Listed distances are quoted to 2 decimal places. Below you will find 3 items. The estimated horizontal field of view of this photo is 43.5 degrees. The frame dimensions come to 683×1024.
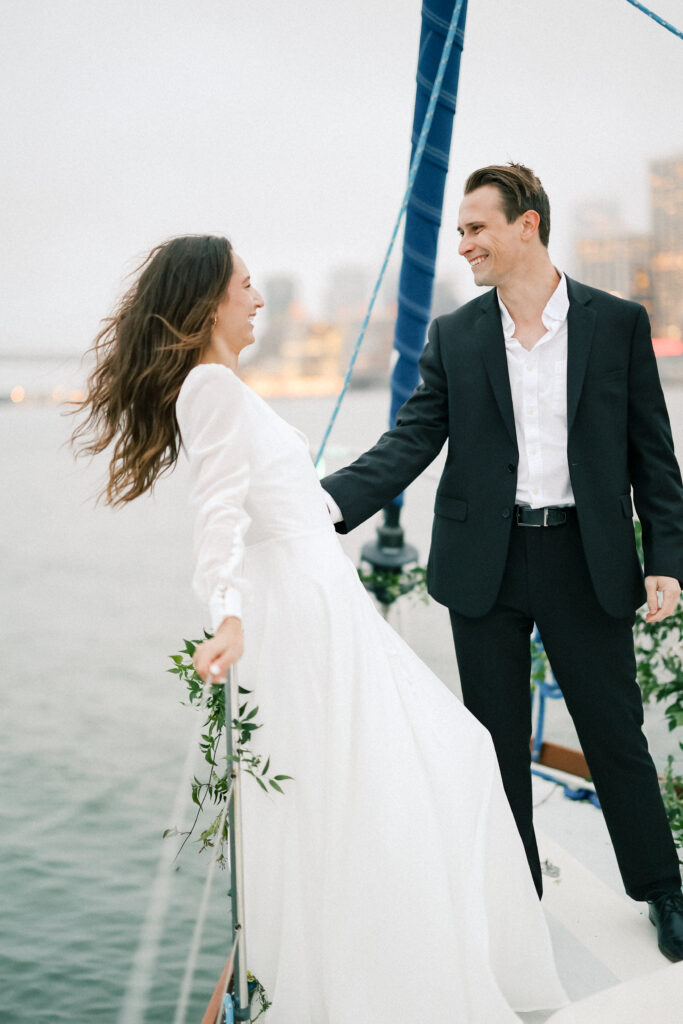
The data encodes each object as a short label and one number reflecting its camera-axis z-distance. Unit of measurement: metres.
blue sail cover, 2.38
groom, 1.78
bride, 1.40
